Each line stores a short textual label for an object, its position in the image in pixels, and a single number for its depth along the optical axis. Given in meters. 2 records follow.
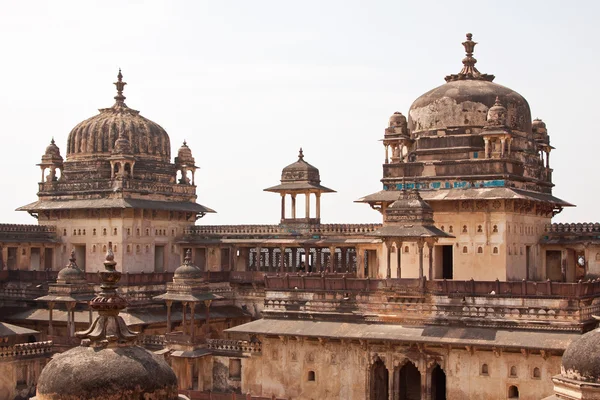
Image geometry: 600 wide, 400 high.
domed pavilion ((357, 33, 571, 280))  31.61
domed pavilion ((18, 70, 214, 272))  39.28
